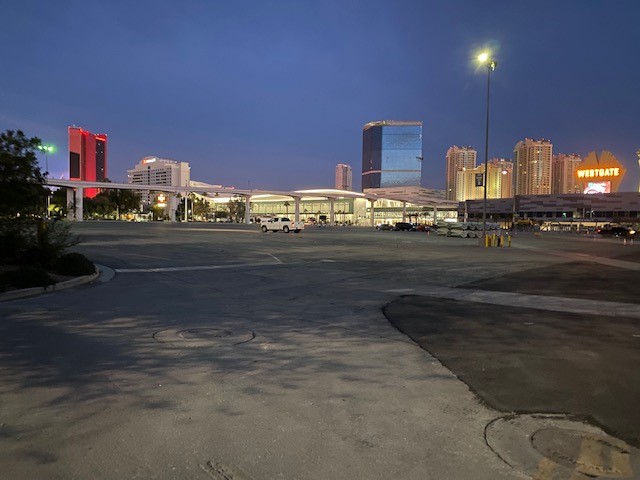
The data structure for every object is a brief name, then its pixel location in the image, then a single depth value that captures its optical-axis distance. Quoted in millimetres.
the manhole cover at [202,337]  6992
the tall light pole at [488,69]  31672
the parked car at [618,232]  68938
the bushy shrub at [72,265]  13548
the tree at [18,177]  13602
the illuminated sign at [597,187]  115125
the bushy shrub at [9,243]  14094
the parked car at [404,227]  83144
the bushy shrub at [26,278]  11344
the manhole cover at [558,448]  3574
